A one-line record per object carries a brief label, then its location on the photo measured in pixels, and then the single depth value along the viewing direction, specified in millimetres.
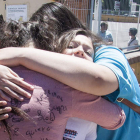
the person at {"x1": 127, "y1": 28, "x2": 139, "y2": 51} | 6686
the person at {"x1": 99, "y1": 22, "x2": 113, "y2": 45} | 6507
